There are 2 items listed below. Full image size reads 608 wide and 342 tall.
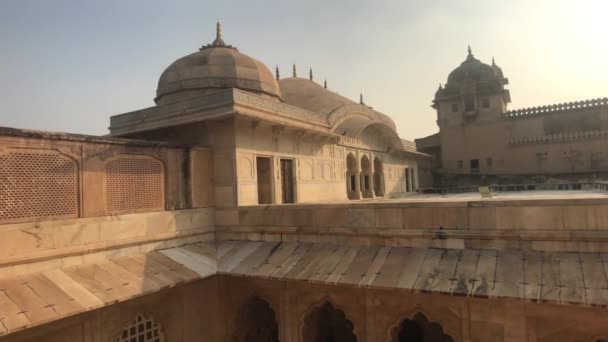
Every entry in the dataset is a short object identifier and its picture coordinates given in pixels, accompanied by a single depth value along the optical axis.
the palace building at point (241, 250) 5.65
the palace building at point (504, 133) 26.22
